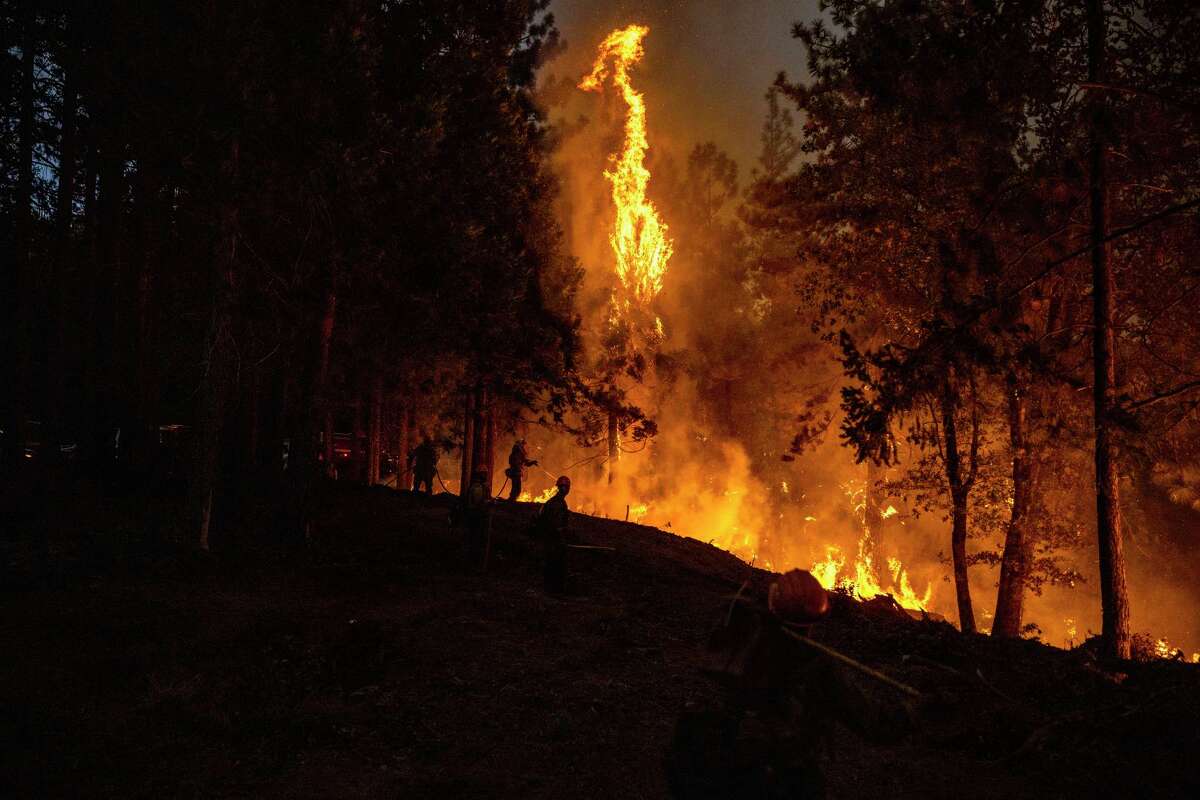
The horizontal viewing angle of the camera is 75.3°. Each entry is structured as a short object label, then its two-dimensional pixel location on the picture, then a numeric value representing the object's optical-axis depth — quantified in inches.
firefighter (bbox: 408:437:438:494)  981.8
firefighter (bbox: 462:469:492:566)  548.4
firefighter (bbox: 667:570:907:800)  156.2
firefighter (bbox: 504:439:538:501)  911.0
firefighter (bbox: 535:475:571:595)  496.7
